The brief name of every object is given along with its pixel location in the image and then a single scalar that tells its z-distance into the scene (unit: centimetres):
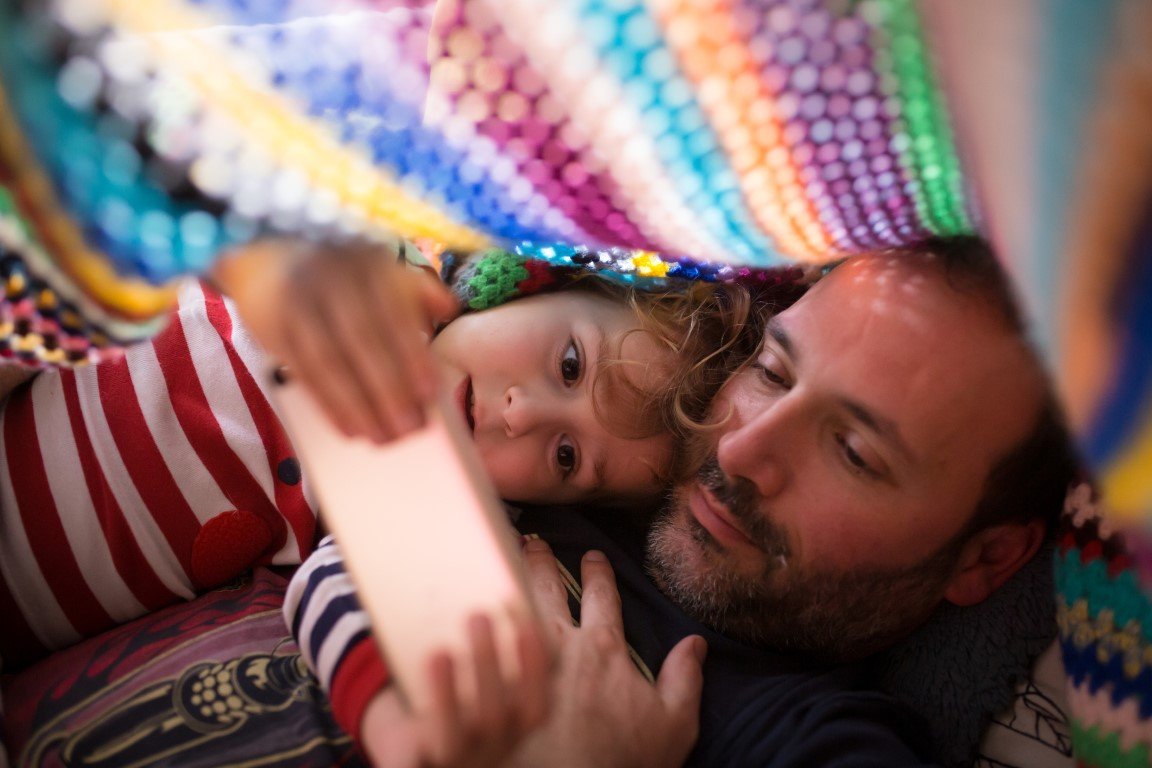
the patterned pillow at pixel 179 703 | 63
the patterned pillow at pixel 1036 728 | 73
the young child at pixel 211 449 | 77
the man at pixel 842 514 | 67
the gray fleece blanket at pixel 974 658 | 76
